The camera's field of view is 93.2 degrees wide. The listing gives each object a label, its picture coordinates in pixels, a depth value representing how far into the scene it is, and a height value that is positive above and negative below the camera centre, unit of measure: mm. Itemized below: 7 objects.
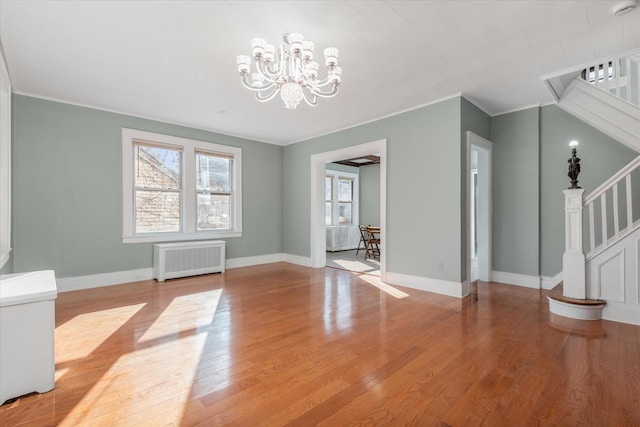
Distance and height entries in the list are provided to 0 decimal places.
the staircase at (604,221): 3045 -76
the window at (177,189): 4863 +476
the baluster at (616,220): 3089 -62
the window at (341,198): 8938 +519
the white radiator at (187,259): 4918 -744
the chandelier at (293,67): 2332 +1217
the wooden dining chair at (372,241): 7420 -655
